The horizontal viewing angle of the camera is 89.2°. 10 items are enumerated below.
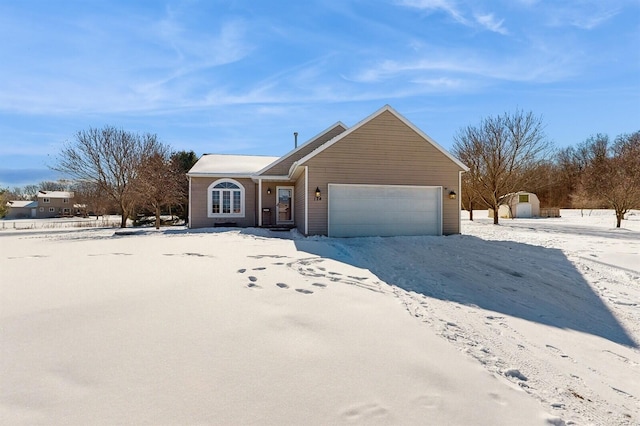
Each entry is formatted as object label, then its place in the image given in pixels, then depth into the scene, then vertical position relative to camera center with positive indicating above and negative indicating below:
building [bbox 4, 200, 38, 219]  51.44 -0.06
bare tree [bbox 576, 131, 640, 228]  18.09 +1.45
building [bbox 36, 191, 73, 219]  51.12 +0.78
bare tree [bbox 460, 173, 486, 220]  25.78 +1.30
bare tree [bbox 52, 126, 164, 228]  21.45 +3.15
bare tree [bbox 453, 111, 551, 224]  22.83 +3.92
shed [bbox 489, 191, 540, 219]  29.53 +0.18
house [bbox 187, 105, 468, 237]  11.20 +0.87
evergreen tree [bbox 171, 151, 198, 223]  21.79 +3.05
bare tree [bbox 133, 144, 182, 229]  17.33 +1.41
